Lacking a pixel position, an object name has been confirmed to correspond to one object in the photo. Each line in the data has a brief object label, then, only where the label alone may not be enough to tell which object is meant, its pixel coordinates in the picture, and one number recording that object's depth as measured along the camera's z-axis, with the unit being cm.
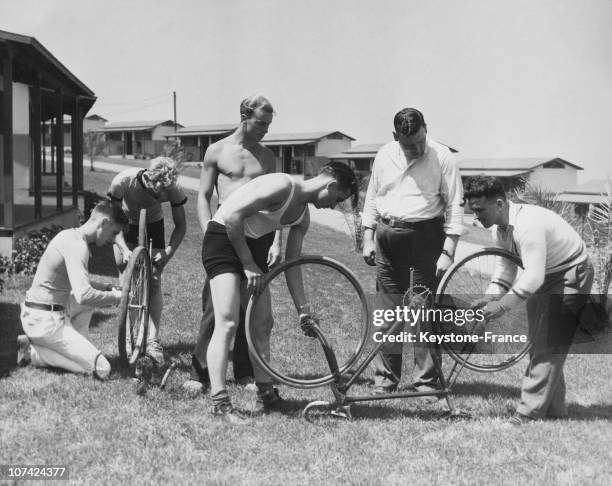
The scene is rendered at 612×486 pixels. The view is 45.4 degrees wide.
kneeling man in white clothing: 511
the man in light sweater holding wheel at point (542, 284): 443
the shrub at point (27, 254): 977
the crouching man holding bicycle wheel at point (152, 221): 577
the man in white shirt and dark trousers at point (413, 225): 505
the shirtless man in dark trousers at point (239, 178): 496
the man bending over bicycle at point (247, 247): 433
